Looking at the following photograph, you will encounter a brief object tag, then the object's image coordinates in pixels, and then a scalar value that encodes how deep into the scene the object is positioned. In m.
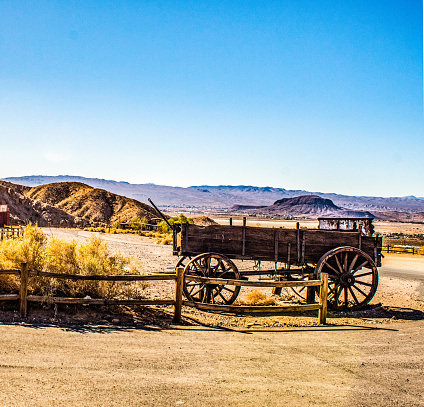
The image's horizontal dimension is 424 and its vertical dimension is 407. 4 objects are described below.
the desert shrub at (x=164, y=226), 37.38
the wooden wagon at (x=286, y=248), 9.14
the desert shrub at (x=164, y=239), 27.55
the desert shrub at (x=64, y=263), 7.79
